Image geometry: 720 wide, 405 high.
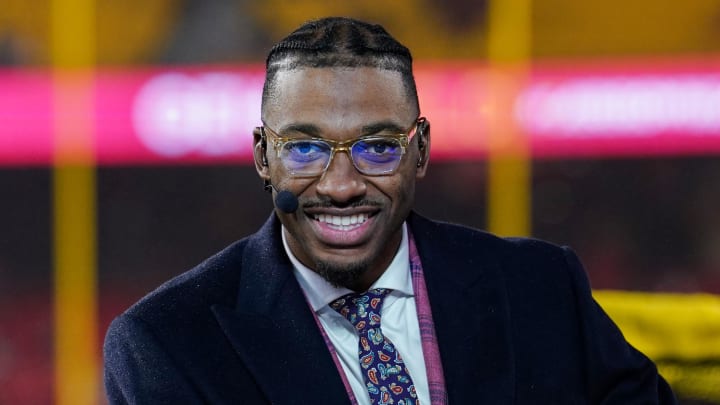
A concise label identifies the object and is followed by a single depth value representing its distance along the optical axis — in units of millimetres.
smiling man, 5148
